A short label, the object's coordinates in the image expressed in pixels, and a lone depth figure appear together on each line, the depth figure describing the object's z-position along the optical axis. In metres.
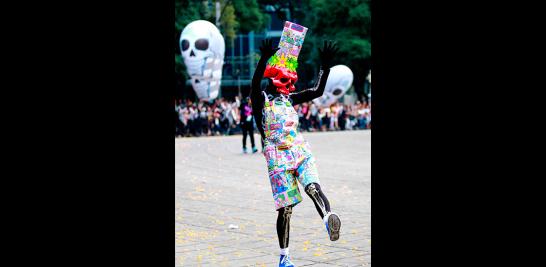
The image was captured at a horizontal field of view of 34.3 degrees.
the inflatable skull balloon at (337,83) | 37.22
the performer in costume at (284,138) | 7.12
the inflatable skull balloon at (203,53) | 29.97
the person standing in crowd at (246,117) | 22.34
